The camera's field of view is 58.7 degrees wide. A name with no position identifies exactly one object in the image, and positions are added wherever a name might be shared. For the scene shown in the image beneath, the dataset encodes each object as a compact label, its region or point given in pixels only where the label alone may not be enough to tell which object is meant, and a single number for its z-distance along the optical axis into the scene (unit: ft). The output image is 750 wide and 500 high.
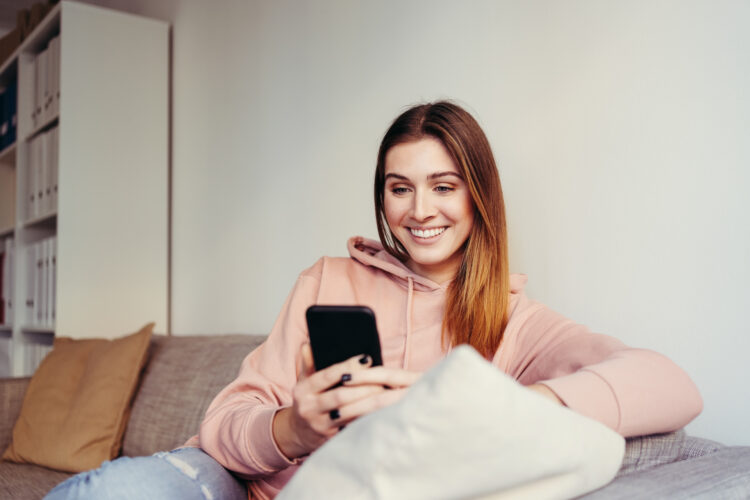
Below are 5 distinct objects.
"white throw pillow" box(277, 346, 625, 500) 1.62
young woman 2.98
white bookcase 8.19
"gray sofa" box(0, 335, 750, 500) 5.48
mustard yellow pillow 5.95
